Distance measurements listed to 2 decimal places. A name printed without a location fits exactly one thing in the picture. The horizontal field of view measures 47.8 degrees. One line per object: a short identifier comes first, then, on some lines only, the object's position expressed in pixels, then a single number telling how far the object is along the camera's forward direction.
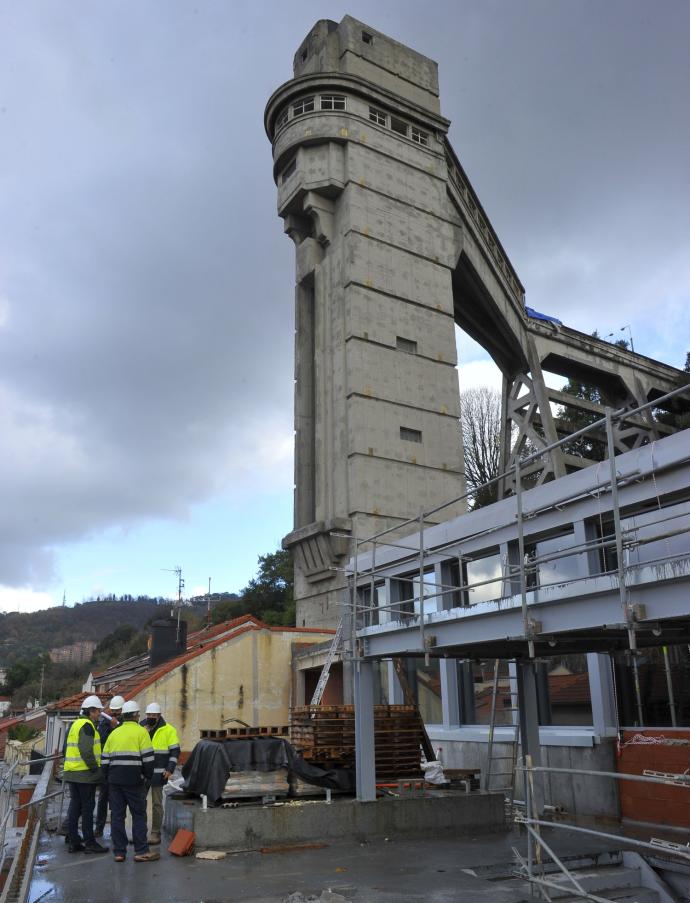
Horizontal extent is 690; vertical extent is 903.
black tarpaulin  11.28
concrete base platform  10.80
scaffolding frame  7.35
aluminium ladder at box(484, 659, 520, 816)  14.84
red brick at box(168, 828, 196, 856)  10.33
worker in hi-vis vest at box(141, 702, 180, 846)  10.52
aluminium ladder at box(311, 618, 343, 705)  17.16
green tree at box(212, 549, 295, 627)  48.69
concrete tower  26.80
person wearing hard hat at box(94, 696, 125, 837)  11.47
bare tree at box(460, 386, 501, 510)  46.42
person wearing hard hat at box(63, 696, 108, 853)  10.00
